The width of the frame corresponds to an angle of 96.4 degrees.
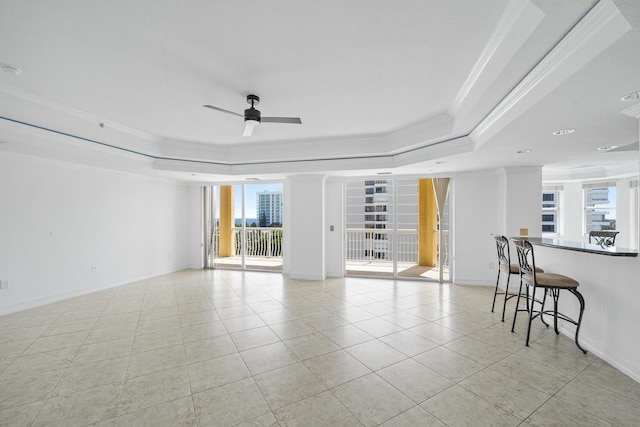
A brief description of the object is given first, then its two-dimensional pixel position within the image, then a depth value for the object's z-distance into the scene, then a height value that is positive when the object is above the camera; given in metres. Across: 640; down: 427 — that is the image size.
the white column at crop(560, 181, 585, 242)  7.11 +0.03
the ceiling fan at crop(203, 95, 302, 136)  3.14 +1.06
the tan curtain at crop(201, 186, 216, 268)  7.53 -0.40
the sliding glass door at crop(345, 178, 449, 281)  6.65 -0.87
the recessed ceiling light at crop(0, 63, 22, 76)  2.56 +1.34
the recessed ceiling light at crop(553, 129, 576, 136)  3.06 +0.88
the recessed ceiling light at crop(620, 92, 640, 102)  2.17 +0.89
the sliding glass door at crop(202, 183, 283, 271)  7.52 -0.32
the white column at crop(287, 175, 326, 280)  6.36 -0.29
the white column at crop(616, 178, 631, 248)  6.24 +0.02
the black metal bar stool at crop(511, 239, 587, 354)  2.88 -0.71
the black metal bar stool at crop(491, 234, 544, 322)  3.66 -0.67
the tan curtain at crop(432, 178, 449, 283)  5.99 +0.39
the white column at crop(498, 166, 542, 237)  5.09 +0.22
